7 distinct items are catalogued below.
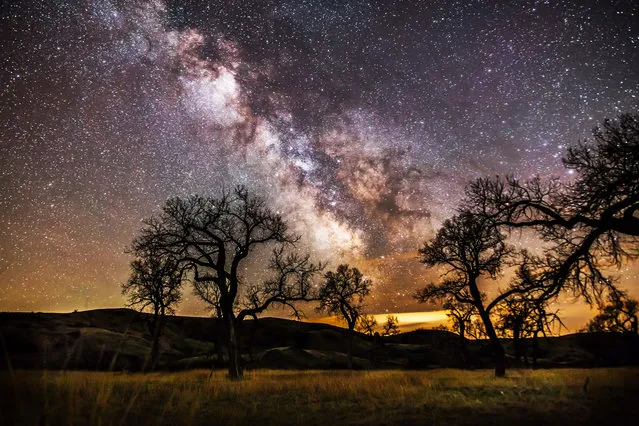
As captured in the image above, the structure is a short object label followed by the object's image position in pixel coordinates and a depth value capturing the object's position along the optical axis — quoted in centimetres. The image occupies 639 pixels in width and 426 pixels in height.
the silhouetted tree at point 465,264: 2058
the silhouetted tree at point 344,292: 3881
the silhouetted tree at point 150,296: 3167
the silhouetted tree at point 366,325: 5056
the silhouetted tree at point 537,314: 1114
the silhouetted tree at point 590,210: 1014
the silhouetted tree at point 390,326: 5962
